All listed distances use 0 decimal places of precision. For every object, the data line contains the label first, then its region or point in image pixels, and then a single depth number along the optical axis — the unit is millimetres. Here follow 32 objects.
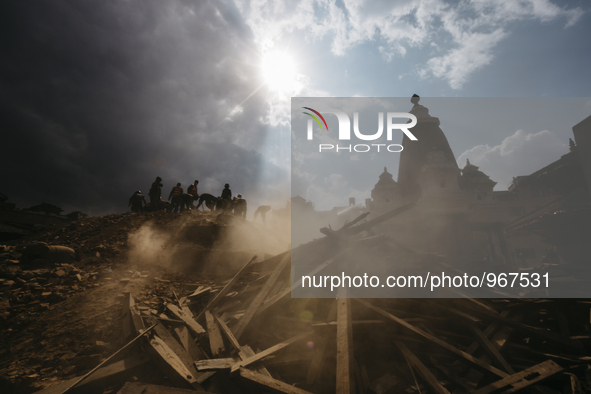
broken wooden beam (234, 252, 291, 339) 4785
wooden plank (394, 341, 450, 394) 3354
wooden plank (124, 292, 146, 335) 4609
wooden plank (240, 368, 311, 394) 3156
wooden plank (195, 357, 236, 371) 3639
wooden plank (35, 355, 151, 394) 3431
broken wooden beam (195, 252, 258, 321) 5541
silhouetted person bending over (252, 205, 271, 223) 19228
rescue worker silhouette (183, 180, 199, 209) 15539
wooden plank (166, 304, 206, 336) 4840
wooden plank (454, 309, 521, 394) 3635
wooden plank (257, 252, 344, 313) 5281
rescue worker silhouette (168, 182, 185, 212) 15281
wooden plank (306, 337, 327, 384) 3676
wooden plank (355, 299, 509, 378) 3598
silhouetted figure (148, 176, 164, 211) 15289
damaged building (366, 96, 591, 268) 21688
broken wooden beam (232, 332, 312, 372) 3581
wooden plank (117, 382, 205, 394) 3191
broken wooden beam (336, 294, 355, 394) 3099
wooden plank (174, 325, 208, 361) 4199
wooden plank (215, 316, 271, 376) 3730
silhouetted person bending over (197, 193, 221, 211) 16422
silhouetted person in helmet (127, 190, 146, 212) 15719
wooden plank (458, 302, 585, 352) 4029
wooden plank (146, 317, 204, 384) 3809
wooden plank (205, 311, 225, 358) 4216
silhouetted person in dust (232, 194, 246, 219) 17178
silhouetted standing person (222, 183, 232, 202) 17236
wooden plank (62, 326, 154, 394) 3352
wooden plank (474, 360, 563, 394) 3215
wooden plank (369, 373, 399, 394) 3477
